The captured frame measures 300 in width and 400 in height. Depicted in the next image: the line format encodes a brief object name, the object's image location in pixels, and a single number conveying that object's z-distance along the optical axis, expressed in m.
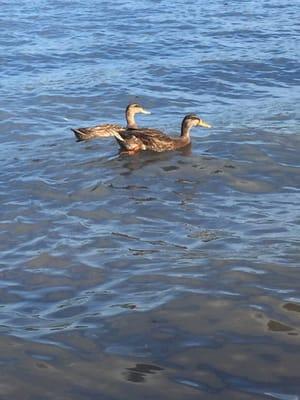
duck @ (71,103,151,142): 11.56
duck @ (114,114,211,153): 11.26
